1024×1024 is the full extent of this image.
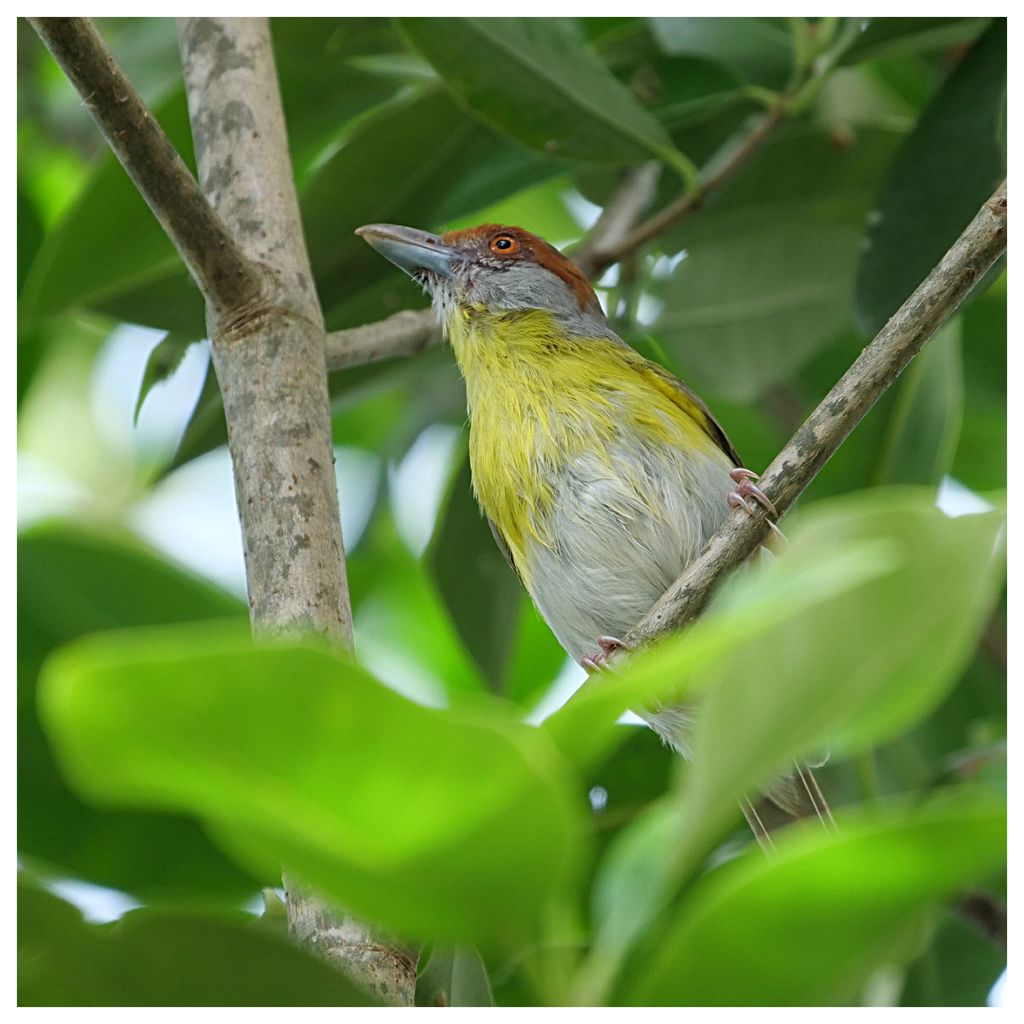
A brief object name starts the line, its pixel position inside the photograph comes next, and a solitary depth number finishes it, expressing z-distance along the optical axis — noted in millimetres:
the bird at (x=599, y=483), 5934
